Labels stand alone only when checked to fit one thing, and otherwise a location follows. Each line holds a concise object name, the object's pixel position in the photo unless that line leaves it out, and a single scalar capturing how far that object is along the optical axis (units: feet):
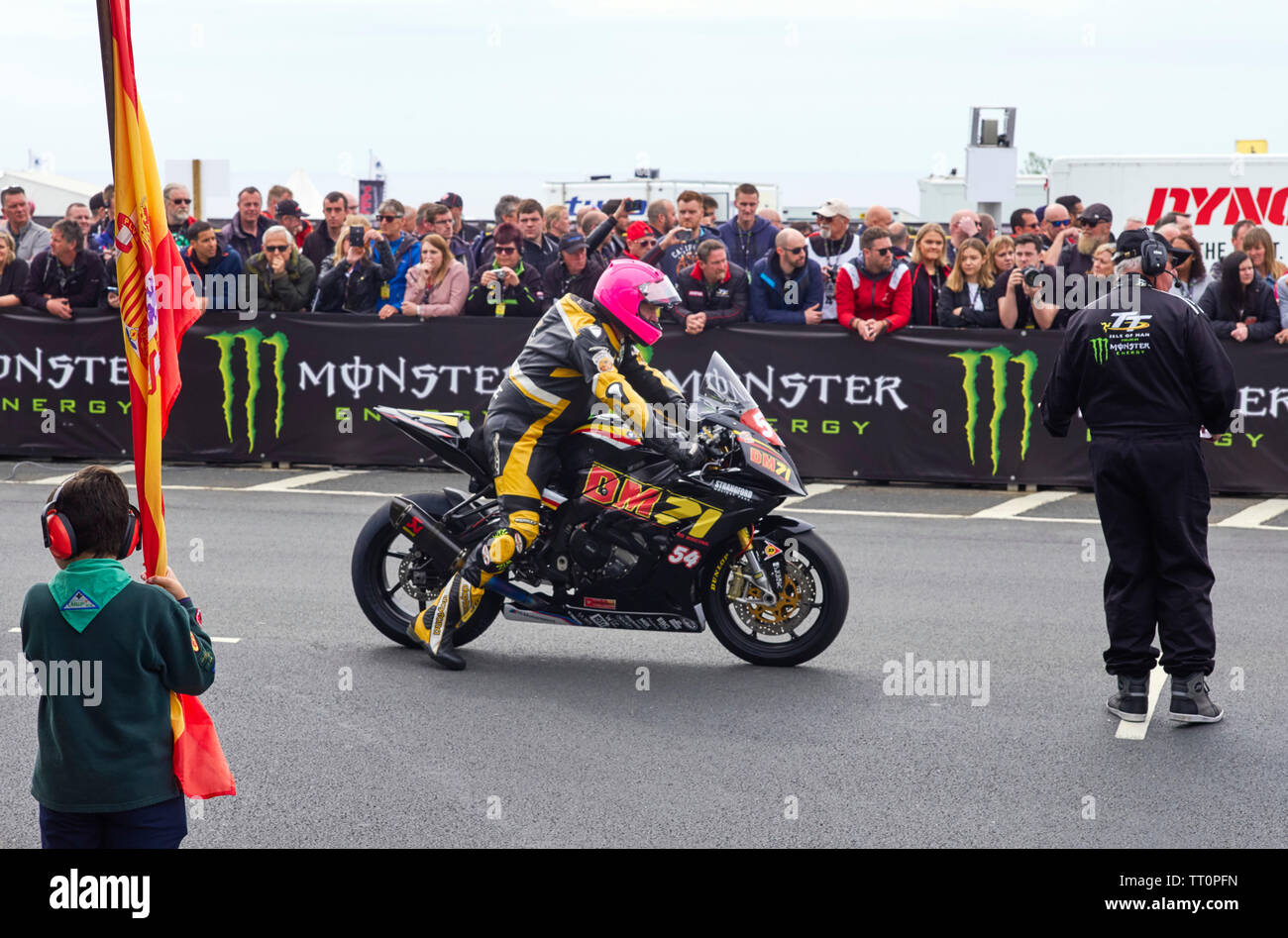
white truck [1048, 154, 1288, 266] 74.43
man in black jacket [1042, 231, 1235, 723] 21.54
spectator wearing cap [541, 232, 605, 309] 44.50
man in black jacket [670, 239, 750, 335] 44.01
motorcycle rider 24.30
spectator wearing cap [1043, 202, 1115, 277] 46.42
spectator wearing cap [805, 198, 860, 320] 50.78
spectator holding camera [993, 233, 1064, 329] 42.65
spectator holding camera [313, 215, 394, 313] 46.96
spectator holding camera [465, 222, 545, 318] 45.27
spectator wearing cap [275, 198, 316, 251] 57.98
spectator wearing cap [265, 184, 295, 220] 62.08
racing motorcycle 24.22
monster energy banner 42.73
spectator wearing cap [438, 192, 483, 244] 62.29
